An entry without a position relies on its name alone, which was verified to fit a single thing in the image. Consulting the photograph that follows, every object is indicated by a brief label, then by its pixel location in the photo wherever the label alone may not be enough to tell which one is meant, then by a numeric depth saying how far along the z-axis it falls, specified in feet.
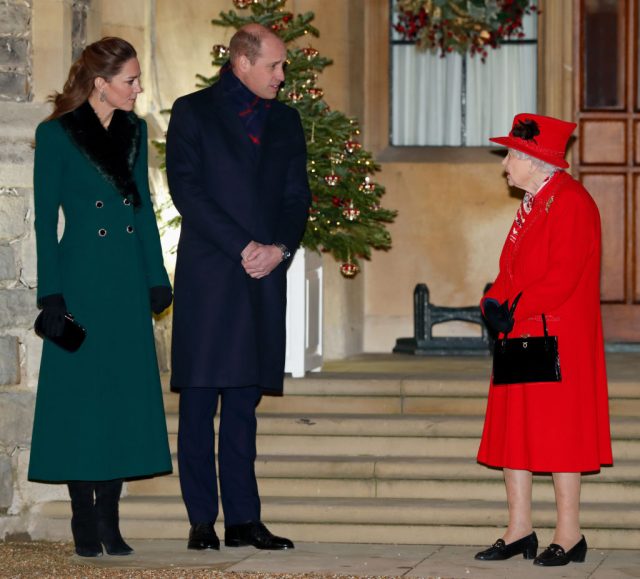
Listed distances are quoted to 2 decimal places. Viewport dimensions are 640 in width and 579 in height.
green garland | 70.59
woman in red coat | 41.78
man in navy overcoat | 43.98
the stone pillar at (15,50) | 48.91
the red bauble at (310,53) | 57.82
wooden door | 70.13
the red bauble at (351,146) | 57.67
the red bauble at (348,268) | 59.72
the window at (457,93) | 72.54
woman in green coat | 43.42
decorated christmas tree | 57.21
